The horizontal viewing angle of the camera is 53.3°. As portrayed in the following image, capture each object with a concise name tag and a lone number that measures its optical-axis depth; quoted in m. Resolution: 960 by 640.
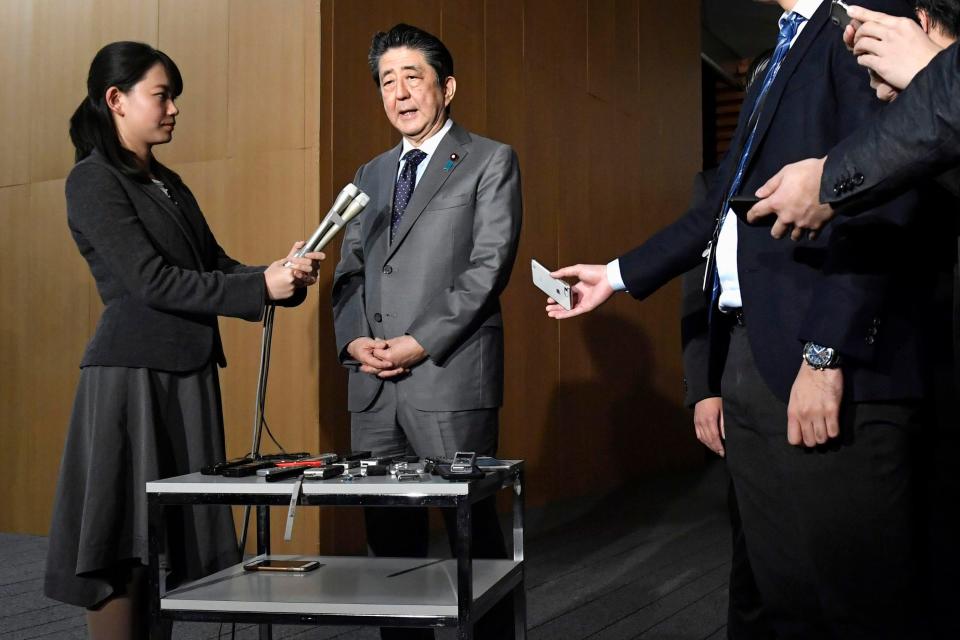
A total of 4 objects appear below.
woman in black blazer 2.04
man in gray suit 2.24
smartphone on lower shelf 1.93
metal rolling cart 1.60
